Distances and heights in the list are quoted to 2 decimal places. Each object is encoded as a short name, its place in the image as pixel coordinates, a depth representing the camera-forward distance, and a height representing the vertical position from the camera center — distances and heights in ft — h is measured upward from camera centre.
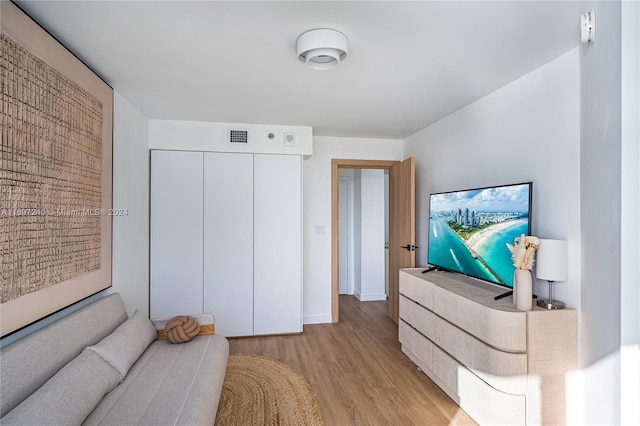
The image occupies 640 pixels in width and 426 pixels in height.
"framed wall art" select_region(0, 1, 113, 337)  5.05 +0.68
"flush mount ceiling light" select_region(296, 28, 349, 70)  6.12 +3.13
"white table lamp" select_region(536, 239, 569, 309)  6.66 -0.92
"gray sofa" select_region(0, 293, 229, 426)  4.63 -2.74
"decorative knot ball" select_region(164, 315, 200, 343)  8.41 -2.92
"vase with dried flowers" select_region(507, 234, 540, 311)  6.79 -1.15
